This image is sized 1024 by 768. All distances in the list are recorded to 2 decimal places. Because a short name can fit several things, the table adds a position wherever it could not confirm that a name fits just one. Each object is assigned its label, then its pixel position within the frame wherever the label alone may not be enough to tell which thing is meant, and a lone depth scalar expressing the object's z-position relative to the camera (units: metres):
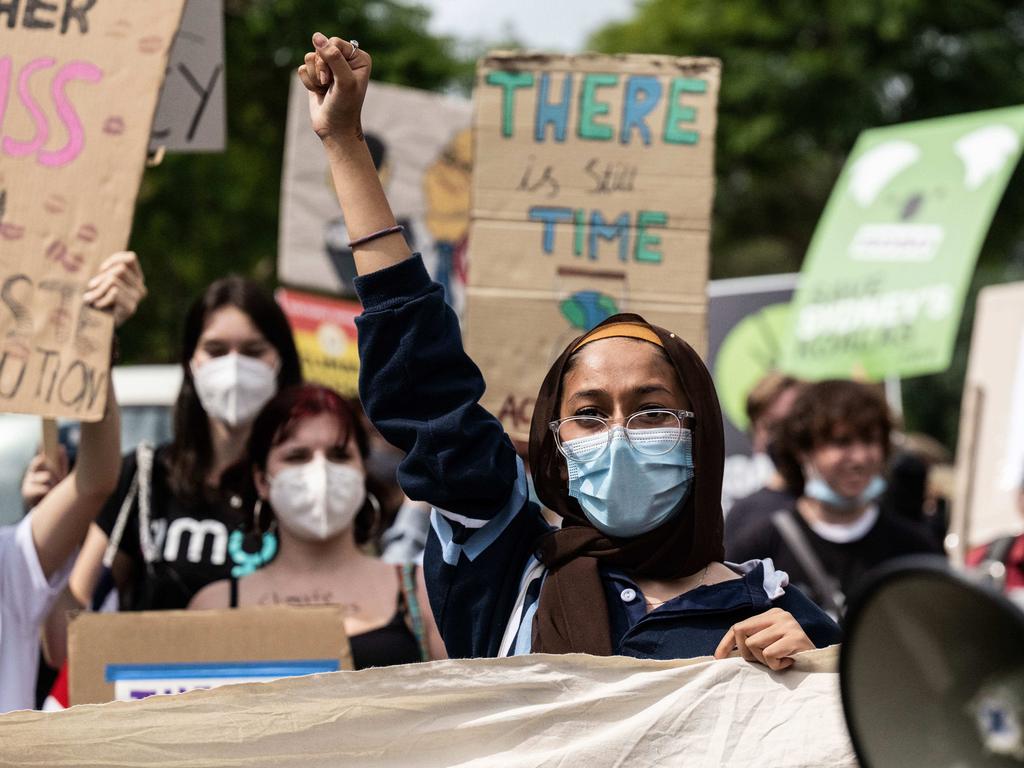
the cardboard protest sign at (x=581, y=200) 7.64
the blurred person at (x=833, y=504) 10.40
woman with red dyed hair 6.84
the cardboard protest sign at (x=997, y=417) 14.52
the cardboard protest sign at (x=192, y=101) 7.59
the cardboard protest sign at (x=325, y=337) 12.43
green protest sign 13.61
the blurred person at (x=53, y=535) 6.34
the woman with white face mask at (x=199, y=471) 7.33
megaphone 2.28
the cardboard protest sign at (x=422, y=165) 11.71
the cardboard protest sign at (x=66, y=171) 6.30
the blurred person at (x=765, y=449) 10.95
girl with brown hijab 4.47
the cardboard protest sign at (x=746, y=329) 18.64
